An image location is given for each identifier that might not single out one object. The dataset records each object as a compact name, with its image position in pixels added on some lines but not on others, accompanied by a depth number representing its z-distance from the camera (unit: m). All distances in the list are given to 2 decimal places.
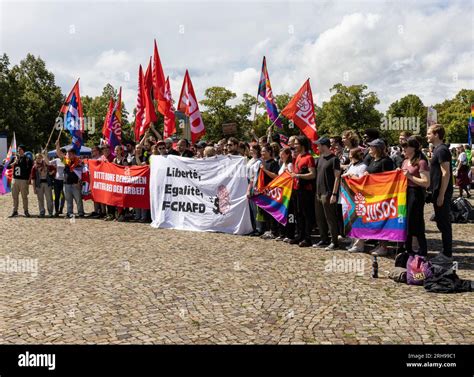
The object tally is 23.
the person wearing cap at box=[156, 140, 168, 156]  13.27
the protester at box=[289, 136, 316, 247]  9.94
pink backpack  6.64
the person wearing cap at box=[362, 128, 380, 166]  9.60
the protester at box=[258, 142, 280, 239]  10.98
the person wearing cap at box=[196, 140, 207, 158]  14.06
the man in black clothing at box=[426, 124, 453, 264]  7.50
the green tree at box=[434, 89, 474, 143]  86.19
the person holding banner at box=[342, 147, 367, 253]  9.28
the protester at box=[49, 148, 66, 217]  15.49
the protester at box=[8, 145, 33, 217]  15.52
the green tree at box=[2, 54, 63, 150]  55.25
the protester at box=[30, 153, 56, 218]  15.45
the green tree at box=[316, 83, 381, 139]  79.44
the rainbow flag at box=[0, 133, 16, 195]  17.27
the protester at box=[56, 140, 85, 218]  15.05
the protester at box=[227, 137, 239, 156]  12.17
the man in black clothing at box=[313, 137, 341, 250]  9.44
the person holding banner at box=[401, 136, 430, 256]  7.89
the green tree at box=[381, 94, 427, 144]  88.62
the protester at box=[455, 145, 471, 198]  17.16
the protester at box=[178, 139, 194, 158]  13.11
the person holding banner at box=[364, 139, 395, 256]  8.92
